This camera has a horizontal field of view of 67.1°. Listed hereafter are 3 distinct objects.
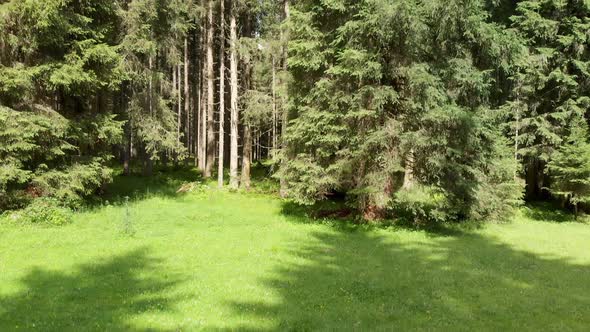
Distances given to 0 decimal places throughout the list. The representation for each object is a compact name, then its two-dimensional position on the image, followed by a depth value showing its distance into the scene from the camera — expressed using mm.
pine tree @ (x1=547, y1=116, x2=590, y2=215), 21766
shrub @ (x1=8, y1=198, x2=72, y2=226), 16391
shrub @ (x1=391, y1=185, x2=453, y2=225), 17128
